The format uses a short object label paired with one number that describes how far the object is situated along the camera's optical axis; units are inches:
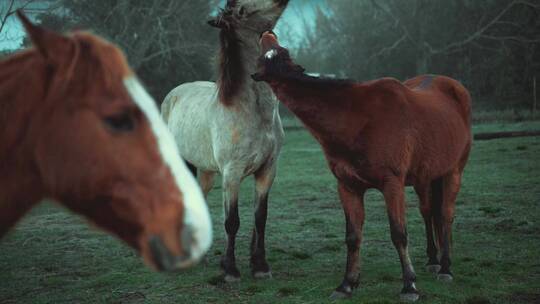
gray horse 211.3
